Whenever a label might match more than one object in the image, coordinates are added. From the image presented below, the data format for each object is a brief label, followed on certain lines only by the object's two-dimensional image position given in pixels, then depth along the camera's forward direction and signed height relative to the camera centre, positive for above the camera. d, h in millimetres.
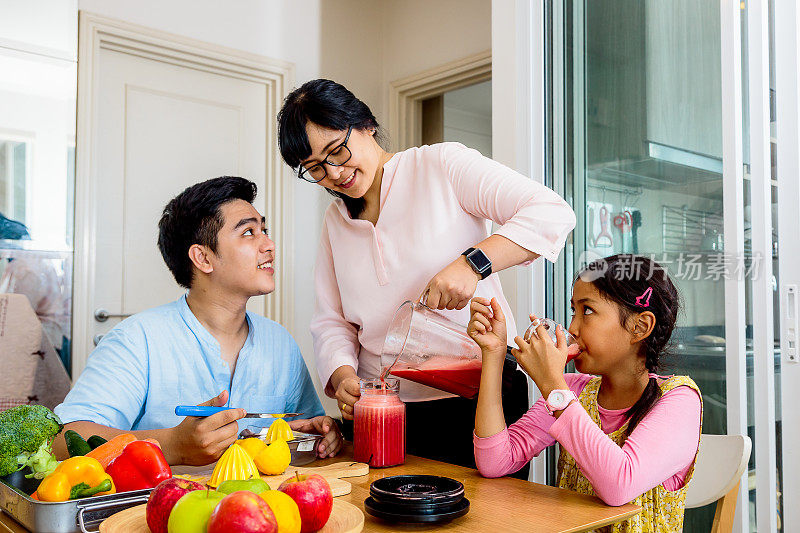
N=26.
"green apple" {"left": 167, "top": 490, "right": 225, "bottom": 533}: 850 -266
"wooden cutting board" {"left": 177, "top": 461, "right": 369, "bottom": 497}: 1234 -341
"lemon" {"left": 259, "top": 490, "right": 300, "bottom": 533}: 872 -271
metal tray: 1000 -316
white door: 3035 +580
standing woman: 1530 +145
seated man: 1606 -145
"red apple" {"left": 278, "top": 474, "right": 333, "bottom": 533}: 928 -275
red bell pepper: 1122 -283
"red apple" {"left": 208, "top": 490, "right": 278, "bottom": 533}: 799 -255
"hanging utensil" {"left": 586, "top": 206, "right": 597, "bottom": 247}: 2578 +202
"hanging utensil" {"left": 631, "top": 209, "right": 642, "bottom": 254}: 2432 +207
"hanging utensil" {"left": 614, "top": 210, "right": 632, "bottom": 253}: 2467 +219
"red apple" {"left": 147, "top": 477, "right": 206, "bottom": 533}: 921 -275
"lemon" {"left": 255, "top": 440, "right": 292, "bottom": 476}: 1318 -314
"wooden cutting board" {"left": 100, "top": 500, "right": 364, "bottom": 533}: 960 -319
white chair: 1519 -402
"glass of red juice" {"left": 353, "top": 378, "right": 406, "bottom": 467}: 1411 -268
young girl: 1248 -222
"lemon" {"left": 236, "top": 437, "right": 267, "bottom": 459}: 1324 -292
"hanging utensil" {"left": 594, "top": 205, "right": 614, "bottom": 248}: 2523 +190
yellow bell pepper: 1028 -283
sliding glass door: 2162 +325
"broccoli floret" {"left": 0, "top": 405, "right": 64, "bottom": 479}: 1150 -249
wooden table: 1067 -354
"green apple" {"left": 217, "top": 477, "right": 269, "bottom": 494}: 918 -253
